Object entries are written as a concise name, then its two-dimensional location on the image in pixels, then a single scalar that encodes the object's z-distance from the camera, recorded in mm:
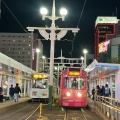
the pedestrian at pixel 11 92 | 27648
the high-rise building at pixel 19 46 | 148250
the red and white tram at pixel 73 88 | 22734
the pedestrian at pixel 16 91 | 27483
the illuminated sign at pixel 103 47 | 81656
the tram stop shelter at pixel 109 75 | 26438
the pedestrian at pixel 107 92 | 22141
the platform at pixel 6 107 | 19141
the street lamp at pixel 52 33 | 21328
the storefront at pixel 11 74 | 29134
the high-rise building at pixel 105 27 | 160125
